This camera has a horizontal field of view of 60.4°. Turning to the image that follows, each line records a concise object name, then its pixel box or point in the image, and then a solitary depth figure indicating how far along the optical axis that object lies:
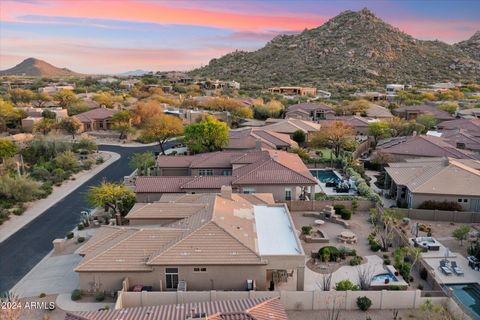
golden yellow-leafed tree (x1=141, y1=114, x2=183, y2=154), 61.56
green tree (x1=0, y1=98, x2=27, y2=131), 79.83
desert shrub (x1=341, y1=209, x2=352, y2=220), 37.08
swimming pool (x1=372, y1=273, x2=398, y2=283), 25.89
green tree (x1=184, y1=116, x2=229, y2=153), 53.12
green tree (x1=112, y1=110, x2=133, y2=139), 77.38
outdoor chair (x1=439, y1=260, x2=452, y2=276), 27.80
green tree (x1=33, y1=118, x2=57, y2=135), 75.62
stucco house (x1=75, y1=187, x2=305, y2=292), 24.67
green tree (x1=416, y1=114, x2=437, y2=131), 73.14
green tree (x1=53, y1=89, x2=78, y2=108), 104.66
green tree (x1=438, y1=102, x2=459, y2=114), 88.75
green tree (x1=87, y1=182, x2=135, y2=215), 35.62
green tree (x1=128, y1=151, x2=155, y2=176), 49.12
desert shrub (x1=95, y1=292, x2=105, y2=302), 24.56
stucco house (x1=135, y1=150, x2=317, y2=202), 38.34
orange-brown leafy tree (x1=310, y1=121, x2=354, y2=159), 57.00
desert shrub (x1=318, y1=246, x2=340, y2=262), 29.38
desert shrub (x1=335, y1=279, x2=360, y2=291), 24.41
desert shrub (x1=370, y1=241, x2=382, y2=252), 31.09
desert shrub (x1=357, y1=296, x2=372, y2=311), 23.44
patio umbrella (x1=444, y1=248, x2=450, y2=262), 29.95
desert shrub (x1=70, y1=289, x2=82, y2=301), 24.69
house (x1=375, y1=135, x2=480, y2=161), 49.81
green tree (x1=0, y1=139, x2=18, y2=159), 52.81
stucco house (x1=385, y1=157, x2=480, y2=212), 37.78
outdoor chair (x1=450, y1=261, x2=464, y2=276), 27.79
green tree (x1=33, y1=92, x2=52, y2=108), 109.68
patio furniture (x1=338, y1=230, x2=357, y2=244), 32.53
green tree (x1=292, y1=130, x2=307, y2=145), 64.50
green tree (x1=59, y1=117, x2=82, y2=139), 75.31
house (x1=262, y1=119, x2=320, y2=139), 65.88
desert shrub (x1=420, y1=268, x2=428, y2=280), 26.72
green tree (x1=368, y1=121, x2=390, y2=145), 62.90
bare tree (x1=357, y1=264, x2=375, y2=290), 25.45
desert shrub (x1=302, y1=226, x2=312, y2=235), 33.78
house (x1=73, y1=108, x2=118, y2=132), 82.75
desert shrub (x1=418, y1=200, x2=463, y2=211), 37.34
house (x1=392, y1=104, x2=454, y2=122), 82.00
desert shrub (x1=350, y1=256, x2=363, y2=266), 28.92
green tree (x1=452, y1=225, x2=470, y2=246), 31.28
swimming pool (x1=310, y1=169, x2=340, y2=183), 49.87
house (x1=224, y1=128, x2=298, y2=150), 53.31
